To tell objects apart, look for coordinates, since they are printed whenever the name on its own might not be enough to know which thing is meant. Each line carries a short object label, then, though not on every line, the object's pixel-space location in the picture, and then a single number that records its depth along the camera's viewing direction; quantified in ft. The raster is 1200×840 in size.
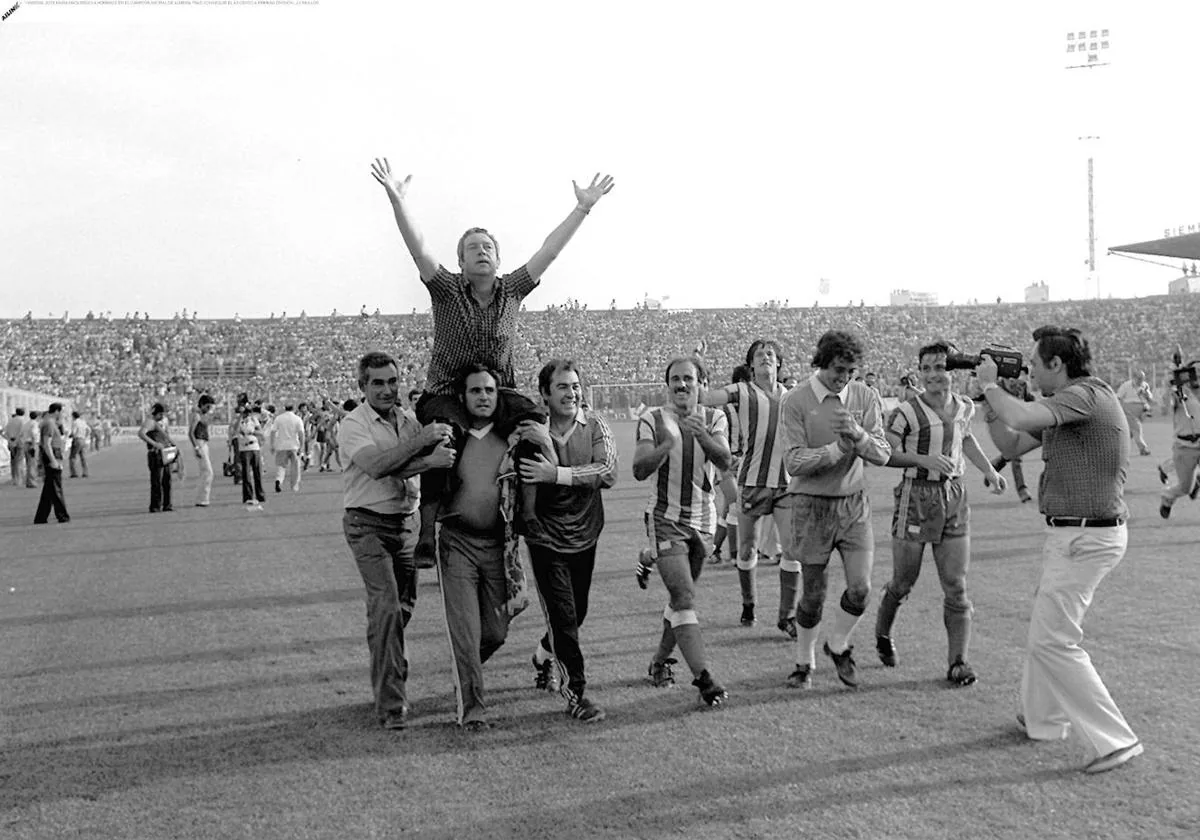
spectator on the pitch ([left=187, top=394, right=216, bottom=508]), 64.08
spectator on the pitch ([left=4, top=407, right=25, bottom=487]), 85.76
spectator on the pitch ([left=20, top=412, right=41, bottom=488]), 87.35
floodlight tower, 199.41
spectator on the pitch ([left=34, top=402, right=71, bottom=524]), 57.98
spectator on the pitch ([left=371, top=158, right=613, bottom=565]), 19.88
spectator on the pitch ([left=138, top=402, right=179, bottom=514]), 61.16
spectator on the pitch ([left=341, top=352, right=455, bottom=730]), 20.11
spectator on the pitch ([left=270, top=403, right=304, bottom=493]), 70.49
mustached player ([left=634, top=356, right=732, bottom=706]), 21.33
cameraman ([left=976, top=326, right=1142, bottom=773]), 16.98
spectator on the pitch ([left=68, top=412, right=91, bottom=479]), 99.45
